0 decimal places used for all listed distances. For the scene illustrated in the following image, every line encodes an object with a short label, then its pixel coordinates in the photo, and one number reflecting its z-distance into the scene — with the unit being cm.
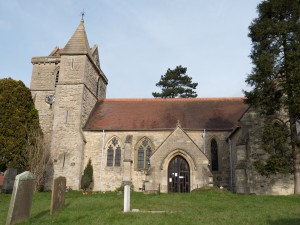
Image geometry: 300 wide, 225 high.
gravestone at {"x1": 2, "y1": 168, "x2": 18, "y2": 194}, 2331
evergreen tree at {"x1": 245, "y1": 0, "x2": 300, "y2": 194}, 1622
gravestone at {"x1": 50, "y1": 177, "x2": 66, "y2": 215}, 1119
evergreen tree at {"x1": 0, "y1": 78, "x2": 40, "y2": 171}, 2152
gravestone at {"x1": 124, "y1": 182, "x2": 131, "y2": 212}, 1070
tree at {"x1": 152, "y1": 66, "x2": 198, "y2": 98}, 4856
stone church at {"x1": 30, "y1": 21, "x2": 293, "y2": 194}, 2038
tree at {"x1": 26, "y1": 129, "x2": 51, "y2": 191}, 2188
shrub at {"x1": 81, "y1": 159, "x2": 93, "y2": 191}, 2400
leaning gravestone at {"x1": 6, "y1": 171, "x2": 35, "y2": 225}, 943
